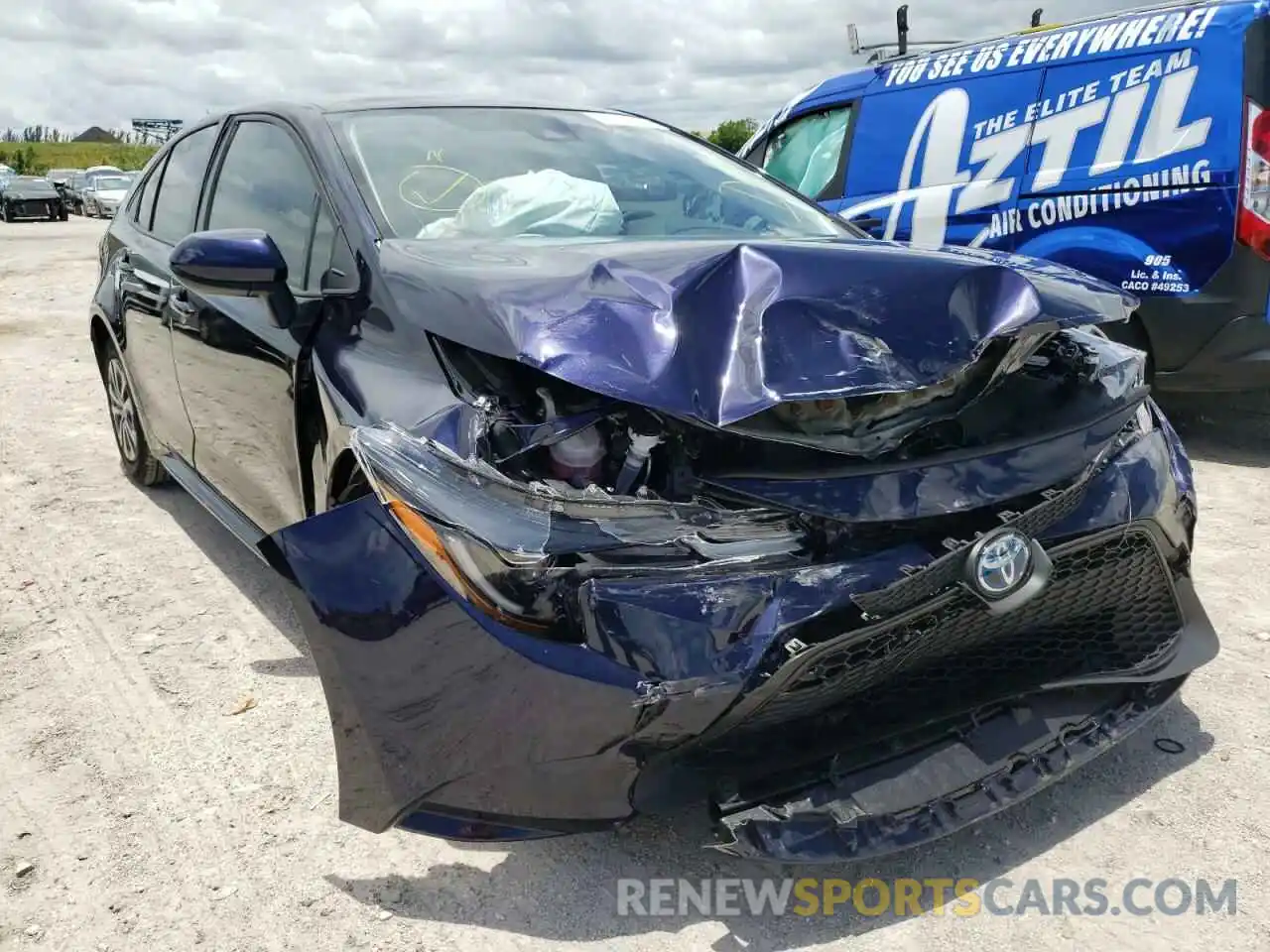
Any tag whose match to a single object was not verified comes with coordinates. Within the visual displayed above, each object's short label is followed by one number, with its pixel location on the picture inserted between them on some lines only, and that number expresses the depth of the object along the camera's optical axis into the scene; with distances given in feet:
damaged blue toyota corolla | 5.82
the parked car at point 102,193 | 108.27
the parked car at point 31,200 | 103.30
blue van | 14.28
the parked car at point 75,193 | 118.62
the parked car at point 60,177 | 124.16
